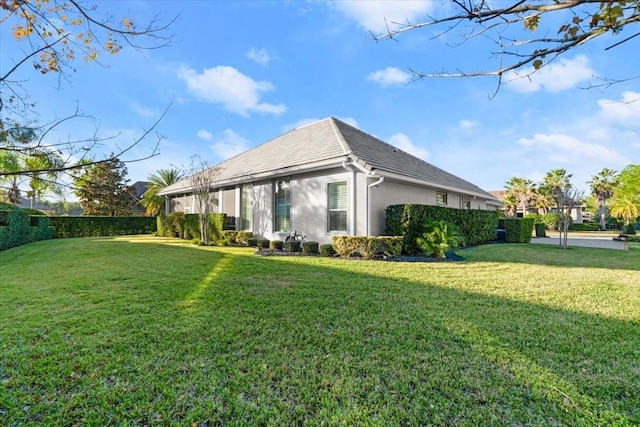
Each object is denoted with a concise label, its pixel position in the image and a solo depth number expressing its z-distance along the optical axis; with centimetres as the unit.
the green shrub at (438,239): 988
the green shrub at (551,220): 3641
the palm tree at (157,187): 2573
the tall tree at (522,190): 4166
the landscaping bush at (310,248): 1095
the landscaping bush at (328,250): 1045
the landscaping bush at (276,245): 1206
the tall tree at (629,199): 2964
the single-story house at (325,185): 1044
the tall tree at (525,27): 255
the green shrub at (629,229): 3220
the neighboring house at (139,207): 3331
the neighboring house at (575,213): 4506
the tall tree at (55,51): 238
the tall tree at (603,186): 4019
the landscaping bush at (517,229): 1747
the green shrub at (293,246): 1148
